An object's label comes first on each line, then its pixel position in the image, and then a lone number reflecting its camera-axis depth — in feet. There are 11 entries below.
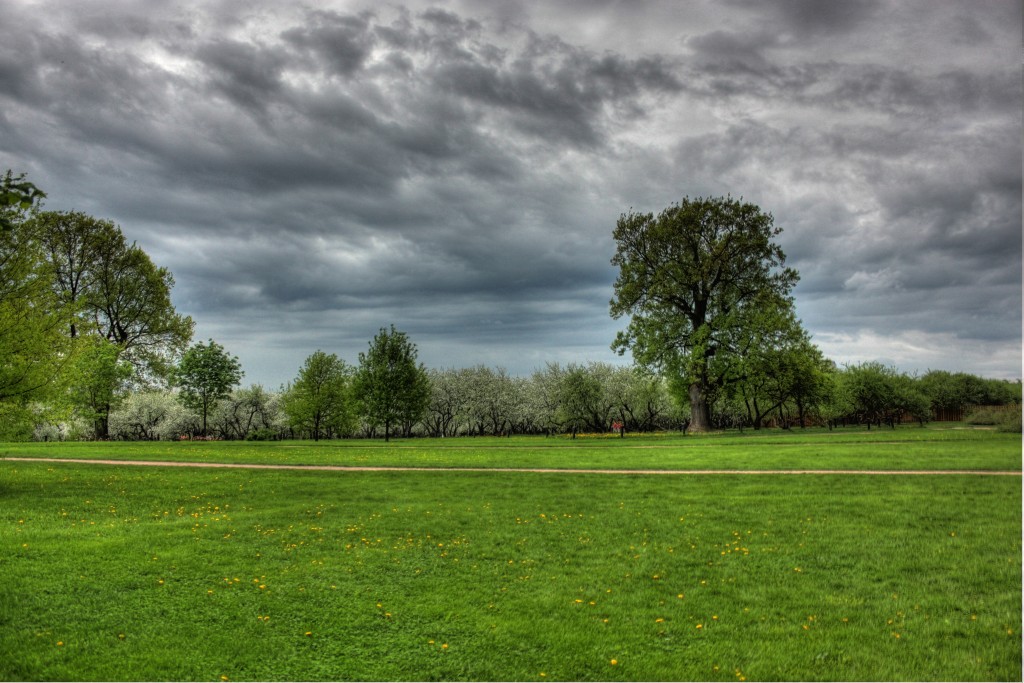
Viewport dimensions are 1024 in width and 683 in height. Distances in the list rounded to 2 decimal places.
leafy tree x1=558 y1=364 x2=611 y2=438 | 168.86
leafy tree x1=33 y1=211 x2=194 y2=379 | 152.97
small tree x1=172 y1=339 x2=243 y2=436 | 167.84
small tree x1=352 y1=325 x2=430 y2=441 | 161.17
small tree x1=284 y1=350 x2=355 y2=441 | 163.43
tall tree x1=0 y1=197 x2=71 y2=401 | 59.47
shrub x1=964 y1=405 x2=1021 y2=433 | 118.21
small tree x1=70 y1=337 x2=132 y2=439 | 142.31
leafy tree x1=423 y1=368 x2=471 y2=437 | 248.73
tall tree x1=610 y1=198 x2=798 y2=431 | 148.66
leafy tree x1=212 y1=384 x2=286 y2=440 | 227.61
